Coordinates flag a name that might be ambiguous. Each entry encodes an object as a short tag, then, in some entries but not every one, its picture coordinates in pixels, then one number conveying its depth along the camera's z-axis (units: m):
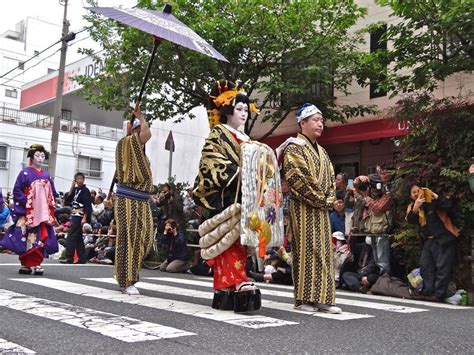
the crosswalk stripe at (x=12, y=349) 2.88
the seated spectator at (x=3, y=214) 13.61
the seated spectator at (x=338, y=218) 8.38
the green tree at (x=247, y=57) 11.12
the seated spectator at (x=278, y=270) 8.14
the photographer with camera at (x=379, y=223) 7.25
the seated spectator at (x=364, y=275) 7.16
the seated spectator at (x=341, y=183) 9.33
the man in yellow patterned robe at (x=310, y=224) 4.58
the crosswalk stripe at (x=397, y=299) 5.91
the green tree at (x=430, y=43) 7.48
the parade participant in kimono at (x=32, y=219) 7.35
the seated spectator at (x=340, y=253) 7.65
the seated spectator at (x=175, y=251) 9.71
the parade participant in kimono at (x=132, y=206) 5.50
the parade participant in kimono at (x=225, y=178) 4.44
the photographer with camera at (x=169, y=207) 10.36
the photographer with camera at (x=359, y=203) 7.71
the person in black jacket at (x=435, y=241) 6.34
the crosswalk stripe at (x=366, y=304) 5.04
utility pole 16.21
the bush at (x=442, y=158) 6.52
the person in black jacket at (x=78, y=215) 10.02
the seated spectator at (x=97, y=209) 13.10
